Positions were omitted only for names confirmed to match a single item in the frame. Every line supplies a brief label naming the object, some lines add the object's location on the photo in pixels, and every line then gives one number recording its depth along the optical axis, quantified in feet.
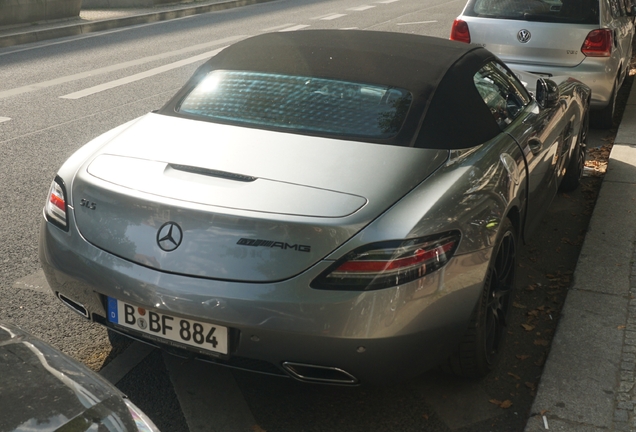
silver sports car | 9.84
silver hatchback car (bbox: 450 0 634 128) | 26.61
